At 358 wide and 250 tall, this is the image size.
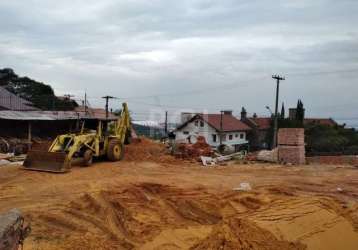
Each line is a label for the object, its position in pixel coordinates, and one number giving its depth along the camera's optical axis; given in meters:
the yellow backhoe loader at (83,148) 15.88
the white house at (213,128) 48.19
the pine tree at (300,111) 51.25
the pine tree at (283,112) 53.07
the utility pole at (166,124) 38.06
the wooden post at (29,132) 23.80
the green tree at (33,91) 37.50
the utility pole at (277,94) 31.35
